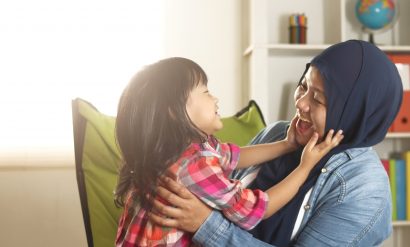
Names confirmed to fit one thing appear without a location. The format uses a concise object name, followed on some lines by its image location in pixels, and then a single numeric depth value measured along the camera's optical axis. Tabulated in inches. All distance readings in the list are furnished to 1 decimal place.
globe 110.0
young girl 45.1
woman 45.9
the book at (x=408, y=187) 108.9
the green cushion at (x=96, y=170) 73.0
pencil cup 112.6
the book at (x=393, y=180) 109.0
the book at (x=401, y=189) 109.1
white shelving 114.2
